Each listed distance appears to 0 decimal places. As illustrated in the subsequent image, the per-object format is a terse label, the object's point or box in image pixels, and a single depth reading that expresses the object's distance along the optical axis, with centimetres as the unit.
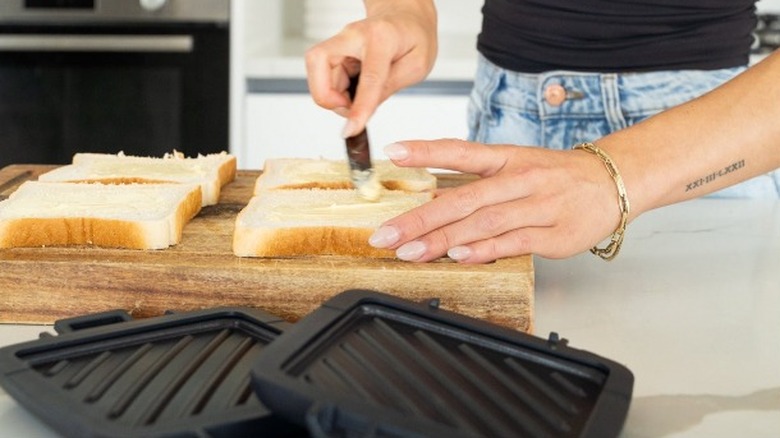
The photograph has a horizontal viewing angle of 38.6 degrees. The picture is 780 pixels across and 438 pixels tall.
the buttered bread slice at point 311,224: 121
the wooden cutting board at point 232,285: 114
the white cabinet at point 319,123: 279
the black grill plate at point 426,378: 78
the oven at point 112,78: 284
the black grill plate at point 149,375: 81
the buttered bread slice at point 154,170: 150
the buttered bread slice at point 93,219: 121
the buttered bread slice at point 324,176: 152
